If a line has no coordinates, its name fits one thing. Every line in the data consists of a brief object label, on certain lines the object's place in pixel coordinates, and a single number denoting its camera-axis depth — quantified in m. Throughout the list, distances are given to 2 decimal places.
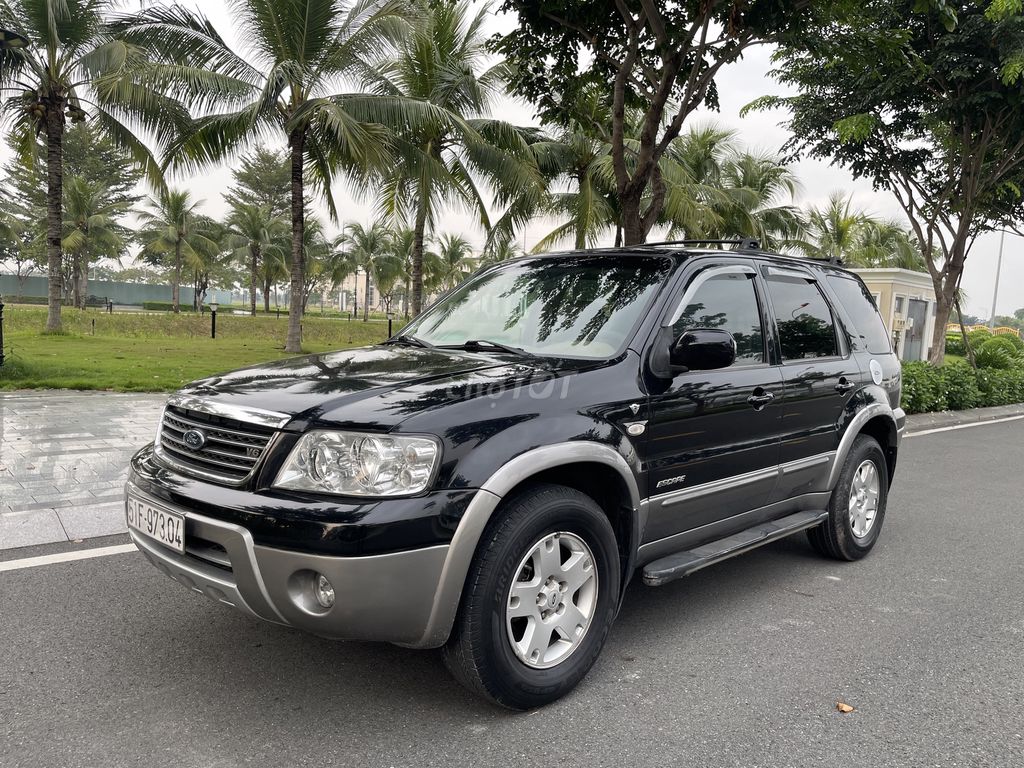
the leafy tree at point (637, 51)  8.01
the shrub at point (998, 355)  22.79
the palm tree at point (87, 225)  44.81
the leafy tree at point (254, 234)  51.78
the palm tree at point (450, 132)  16.97
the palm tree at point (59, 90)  16.47
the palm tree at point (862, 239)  37.72
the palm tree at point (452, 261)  59.22
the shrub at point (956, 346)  37.11
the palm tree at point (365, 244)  59.47
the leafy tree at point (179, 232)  50.09
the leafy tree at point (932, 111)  11.09
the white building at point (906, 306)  21.94
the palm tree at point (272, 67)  15.23
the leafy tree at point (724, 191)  21.00
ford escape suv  2.61
